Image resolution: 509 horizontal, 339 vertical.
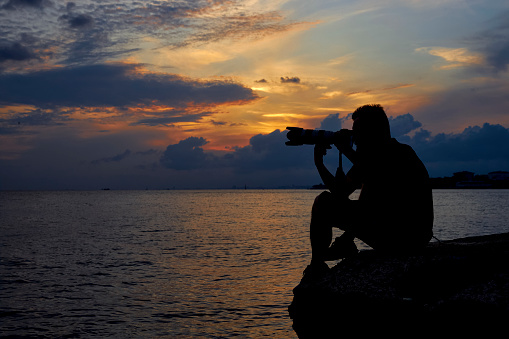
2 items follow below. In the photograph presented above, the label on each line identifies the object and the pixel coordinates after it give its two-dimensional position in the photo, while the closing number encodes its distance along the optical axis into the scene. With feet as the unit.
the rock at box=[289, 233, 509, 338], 13.24
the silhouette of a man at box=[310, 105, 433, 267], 16.16
